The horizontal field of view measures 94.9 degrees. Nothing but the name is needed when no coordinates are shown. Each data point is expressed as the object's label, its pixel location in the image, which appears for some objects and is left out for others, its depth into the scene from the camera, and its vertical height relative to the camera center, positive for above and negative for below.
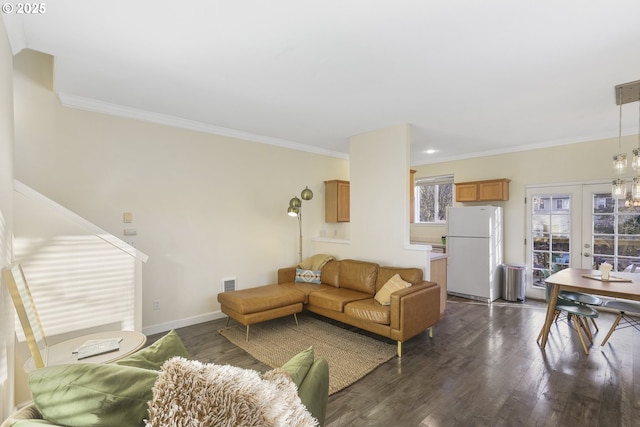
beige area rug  2.84 -1.52
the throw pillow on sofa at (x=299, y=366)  1.24 -0.68
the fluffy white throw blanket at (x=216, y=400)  0.85 -0.57
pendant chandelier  2.77 +0.49
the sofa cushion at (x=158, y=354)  1.33 -0.68
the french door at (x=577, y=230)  4.41 -0.31
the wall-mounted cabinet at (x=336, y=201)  5.55 +0.22
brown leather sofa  3.14 -1.08
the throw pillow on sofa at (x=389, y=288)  3.44 -0.91
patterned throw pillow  4.55 -0.99
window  6.44 +0.31
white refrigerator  5.11 -0.73
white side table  1.87 -0.93
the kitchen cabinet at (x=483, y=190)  5.38 +0.40
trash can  5.07 -1.24
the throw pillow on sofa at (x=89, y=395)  0.96 -0.61
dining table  2.82 -0.76
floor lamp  4.59 +0.09
